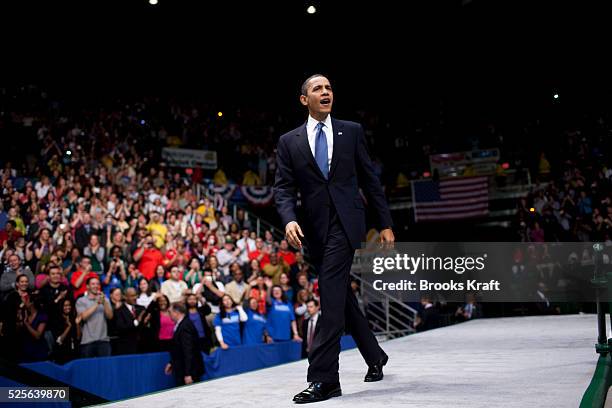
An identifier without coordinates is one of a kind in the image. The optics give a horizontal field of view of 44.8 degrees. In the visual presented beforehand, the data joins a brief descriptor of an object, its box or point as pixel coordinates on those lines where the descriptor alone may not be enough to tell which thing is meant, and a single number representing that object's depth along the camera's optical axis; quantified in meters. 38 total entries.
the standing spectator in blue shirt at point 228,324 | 10.46
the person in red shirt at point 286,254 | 13.95
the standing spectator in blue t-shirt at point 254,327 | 10.62
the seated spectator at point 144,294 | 10.39
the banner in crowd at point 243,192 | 18.72
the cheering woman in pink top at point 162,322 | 9.52
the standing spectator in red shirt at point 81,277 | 9.79
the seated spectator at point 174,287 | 10.60
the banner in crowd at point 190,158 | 19.27
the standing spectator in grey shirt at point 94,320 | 9.02
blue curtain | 7.91
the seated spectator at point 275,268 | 12.77
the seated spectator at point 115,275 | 10.78
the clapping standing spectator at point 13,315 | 8.45
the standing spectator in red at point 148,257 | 11.49
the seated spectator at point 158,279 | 11.01
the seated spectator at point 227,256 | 13.02
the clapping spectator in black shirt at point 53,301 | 8.77
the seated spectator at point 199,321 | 9.60
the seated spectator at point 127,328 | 9.34
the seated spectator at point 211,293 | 11.14
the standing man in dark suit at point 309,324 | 9.41
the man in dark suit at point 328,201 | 3.89
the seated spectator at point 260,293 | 10.96
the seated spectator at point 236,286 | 11.38
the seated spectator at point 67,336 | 8.66
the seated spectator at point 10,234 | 10.69
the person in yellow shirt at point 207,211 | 15.31
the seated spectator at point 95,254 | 11.19
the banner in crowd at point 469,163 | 20.42
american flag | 19.28
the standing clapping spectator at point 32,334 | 8.55
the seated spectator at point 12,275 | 9.40
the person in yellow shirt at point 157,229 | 12.38
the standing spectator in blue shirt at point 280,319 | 10.94
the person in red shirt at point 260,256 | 13.48
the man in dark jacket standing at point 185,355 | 8.93
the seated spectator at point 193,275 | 11.43
